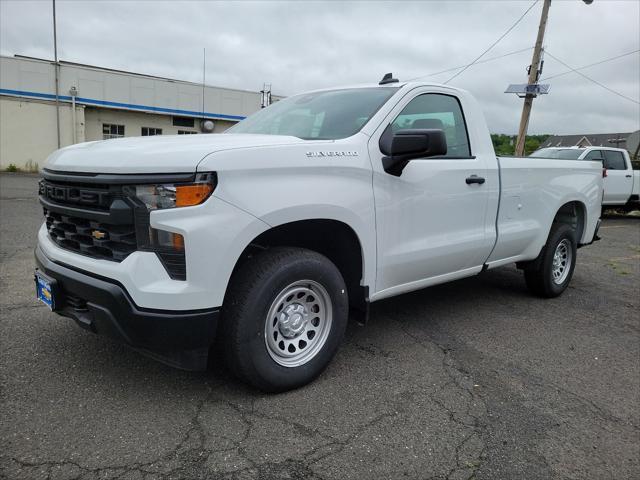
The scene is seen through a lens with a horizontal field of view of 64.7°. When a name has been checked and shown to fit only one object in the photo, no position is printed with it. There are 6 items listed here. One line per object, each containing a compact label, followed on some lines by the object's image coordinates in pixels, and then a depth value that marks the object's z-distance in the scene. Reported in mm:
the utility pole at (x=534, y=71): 16766
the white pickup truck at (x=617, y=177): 14336
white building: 24875
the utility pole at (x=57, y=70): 24641
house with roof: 59469
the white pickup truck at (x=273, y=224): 2525
